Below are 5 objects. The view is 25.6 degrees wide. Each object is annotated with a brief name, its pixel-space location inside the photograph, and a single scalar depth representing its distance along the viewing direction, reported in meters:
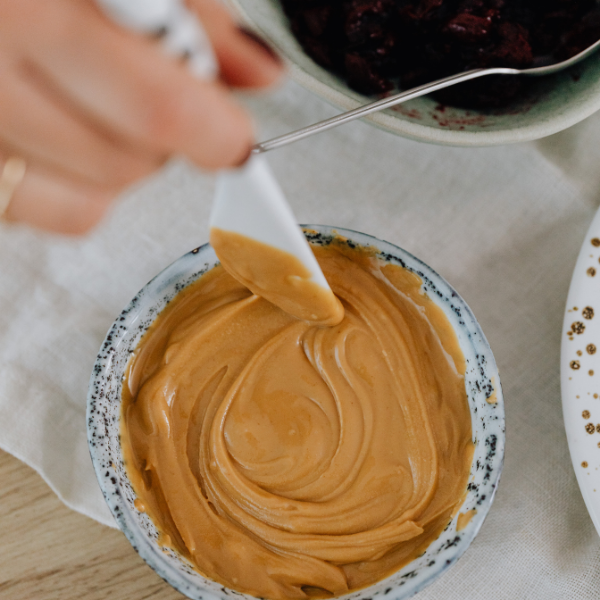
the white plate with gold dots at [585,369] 0.39
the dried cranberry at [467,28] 0.39
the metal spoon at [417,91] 0.37
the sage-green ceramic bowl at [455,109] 0.38
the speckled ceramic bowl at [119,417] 0.38
